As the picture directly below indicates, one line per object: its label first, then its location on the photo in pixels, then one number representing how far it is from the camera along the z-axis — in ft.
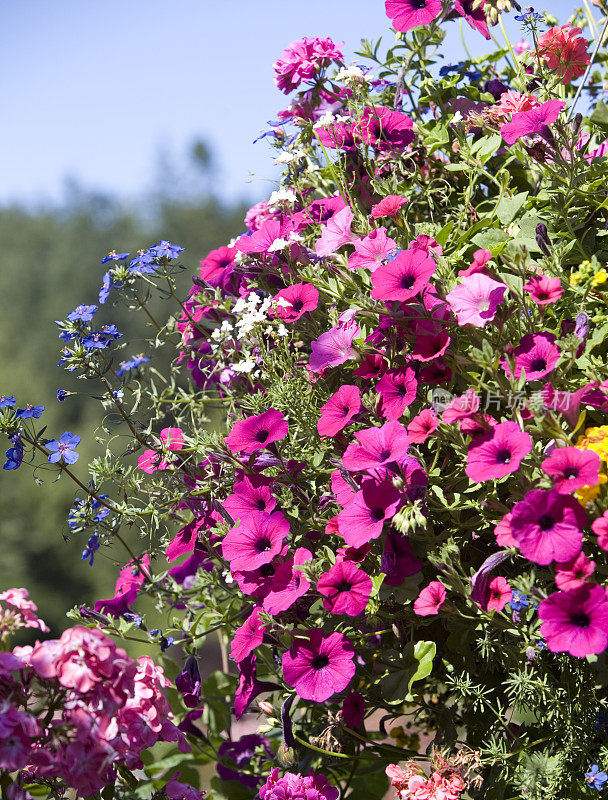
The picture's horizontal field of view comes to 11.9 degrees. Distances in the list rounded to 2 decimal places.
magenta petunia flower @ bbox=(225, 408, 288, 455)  7.79
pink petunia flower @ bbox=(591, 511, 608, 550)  7.27
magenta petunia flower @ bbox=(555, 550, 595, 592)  7.28
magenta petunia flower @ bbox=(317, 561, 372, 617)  7.62
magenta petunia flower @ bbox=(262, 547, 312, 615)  7.64
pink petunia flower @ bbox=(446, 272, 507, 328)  7.48
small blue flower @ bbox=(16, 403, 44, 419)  8.00
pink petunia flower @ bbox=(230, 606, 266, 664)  7.78
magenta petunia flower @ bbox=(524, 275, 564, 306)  7.50
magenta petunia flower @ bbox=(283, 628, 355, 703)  7.64
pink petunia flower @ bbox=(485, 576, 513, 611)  7.49
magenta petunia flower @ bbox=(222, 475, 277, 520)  7.81
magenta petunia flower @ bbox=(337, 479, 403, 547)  7.54
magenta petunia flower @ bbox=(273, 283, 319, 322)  7.98
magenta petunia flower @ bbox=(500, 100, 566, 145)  7.67
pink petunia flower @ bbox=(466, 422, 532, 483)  7.32
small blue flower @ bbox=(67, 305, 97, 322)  8.11
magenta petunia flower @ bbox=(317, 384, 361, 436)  7.69
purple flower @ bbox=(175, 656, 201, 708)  8.11
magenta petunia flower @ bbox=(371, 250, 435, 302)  7.59
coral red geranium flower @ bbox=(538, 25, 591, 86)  8.13
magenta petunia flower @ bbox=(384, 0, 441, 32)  8.11
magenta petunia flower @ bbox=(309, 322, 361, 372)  7.80
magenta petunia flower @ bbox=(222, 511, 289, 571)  7.74
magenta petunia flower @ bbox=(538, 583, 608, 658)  7.23
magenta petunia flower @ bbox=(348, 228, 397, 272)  7.80
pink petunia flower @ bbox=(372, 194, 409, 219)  7.87
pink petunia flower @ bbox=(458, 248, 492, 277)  7.59
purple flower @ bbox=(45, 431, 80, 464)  8.04
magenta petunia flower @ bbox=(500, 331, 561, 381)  7.48
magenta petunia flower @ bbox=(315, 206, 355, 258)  7.94
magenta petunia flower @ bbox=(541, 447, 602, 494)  7.24
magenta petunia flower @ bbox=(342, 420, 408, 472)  7.53
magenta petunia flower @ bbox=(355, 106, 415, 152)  8.18
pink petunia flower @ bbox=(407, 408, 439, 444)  7.55
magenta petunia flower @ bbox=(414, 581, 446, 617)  7.58
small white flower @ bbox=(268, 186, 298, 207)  8.23
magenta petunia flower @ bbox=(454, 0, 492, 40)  8.18
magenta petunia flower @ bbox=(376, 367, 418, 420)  7.68
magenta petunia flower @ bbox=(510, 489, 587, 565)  7.27
